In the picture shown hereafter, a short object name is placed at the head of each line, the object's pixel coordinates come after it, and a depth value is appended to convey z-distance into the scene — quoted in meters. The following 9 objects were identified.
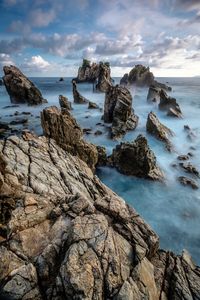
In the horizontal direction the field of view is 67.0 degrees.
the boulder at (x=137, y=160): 18.70
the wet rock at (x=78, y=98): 47.68
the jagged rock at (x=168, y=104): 40.31
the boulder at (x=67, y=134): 16.24
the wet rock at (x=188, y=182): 18.09
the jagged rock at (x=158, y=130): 26.57
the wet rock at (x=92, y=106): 42.47
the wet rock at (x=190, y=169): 19.83
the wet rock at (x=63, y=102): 38.28
